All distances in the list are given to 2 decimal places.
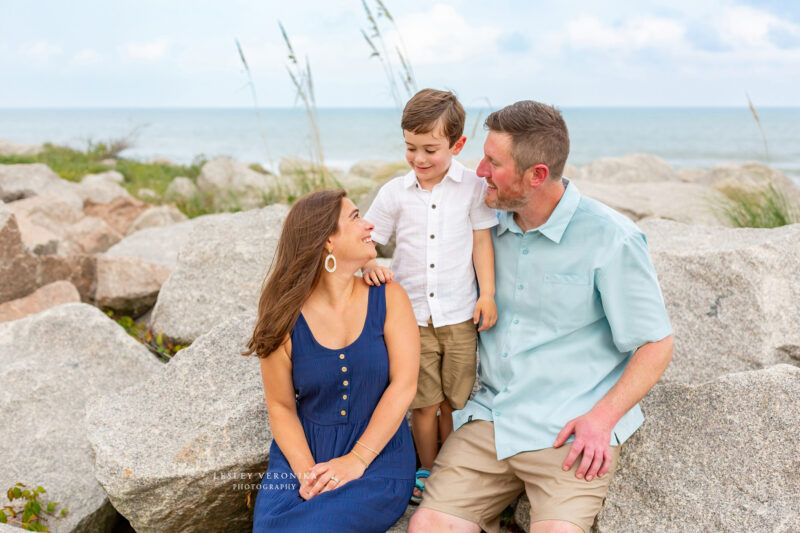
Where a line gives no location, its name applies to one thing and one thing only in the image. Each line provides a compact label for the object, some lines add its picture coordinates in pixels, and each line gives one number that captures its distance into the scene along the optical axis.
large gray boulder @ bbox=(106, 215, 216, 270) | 5.79
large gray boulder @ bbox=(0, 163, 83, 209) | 9.53
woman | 2.55
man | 2.47
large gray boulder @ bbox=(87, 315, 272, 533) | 2.70
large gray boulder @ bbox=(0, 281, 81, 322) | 4.76
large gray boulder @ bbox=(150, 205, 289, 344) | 4.20
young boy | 2.82
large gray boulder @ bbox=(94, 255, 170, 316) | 4.91
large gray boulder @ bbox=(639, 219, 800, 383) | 3.34
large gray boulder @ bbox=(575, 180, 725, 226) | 6.60
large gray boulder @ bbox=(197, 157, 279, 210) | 7.77
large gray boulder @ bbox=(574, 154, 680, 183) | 12.76
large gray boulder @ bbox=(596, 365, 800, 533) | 2.36
